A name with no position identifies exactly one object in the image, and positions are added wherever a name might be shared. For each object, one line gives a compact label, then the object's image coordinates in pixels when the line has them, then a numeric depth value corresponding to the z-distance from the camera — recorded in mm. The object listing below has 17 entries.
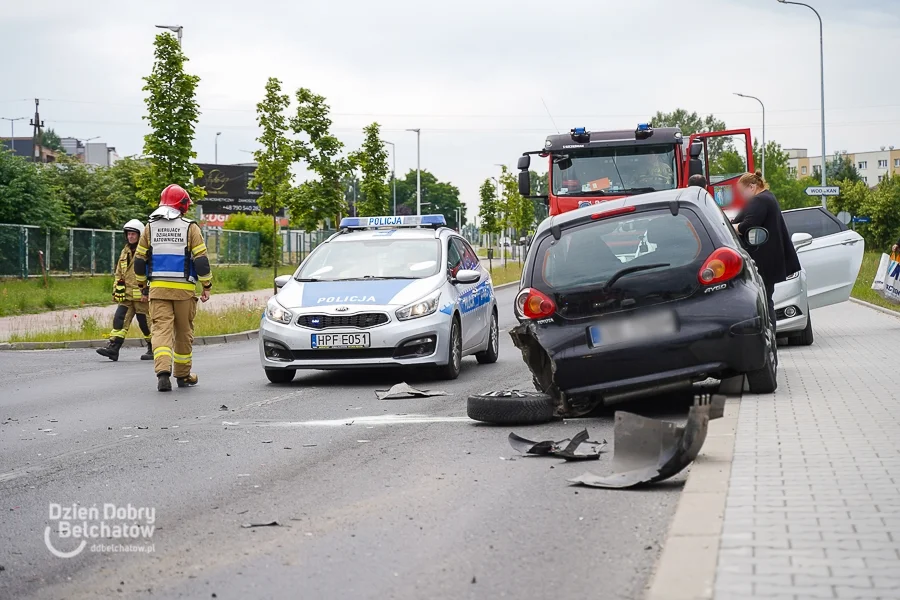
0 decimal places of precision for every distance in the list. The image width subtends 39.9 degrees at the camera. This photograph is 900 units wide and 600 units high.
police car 12453
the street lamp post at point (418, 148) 82625
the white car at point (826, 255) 17000
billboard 101812
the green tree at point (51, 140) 153375
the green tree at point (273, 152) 36344
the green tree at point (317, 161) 42250
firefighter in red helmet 12414
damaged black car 8703
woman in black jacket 11930
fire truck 19125
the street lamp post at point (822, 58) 49656
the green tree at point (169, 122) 28406
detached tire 9062
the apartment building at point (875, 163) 175125
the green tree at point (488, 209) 80062
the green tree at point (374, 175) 59656
